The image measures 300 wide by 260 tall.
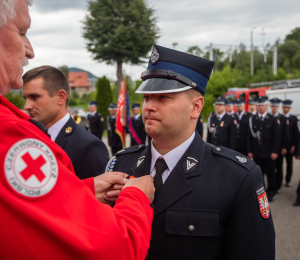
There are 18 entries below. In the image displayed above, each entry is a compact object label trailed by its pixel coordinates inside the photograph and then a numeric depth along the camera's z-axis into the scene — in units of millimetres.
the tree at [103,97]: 22562
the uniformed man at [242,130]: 8445
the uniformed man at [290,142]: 7465
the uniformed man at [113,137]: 11109
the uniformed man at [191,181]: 1515
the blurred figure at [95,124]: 11664
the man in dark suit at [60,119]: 2369
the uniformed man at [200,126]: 9477
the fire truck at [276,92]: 13406
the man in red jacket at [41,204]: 780
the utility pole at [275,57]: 34688
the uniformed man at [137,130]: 10609
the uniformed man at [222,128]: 8008
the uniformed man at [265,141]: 6578
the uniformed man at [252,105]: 10484
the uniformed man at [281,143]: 7121
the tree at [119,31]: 26031
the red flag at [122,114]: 9297
